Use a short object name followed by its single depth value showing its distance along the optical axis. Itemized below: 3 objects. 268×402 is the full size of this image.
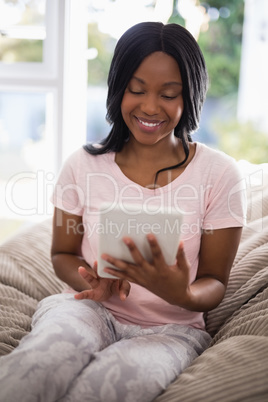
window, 2.35
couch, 1.00
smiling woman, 1.01
